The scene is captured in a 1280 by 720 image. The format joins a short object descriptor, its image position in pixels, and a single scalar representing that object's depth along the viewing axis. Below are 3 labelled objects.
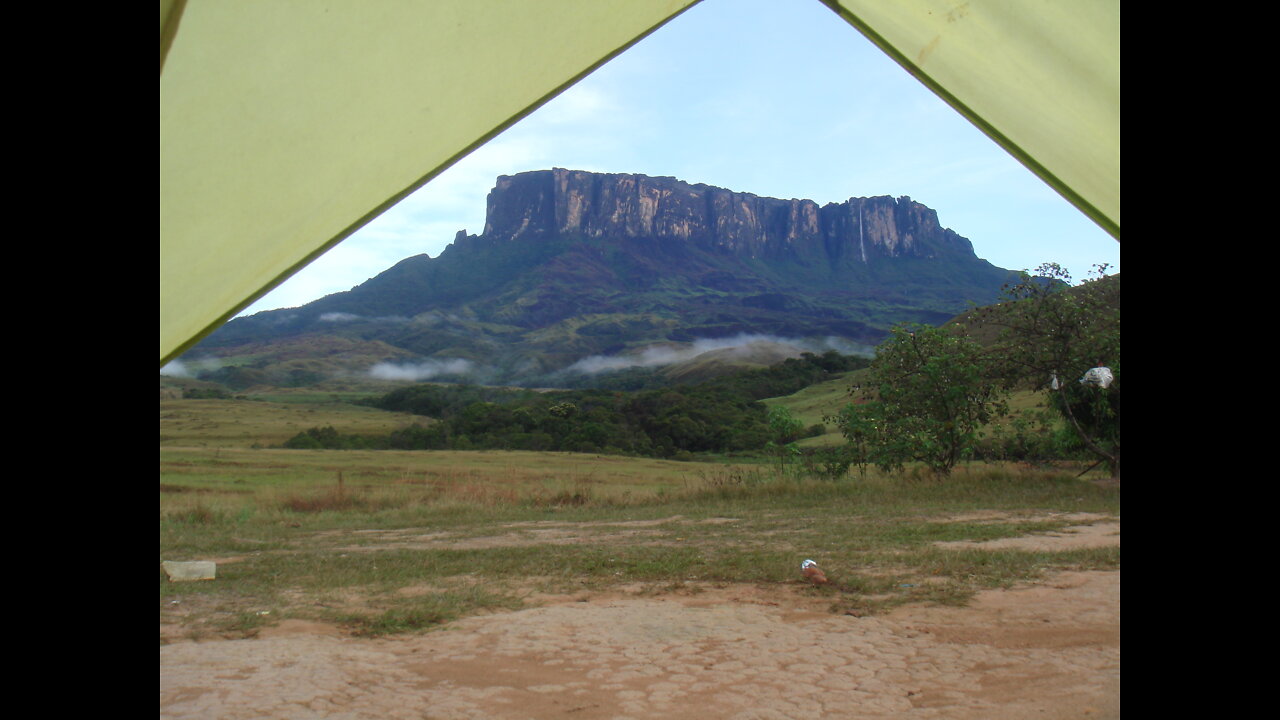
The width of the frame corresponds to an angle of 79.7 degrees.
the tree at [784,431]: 13.23
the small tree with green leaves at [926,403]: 12.07
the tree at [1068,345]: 11.34
